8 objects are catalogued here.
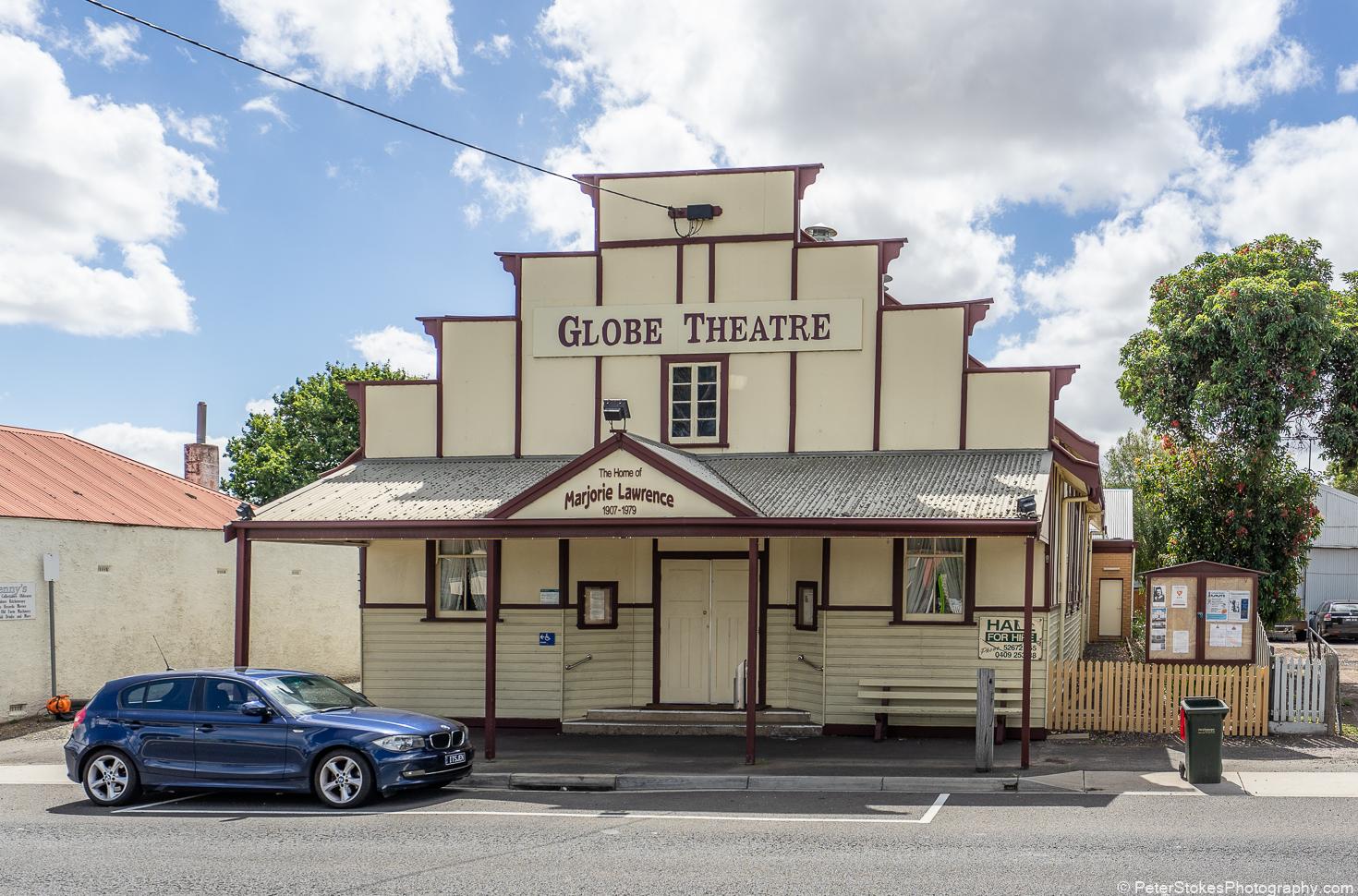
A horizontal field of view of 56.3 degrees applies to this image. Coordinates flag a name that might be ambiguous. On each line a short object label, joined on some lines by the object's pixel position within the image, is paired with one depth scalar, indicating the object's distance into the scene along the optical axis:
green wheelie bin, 13.77
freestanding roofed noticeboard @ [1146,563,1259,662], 18.69
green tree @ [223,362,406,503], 46.31
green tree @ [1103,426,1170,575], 38.97
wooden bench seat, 17.25
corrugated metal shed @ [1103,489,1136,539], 41.81
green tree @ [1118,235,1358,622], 25.94
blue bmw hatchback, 13.09
